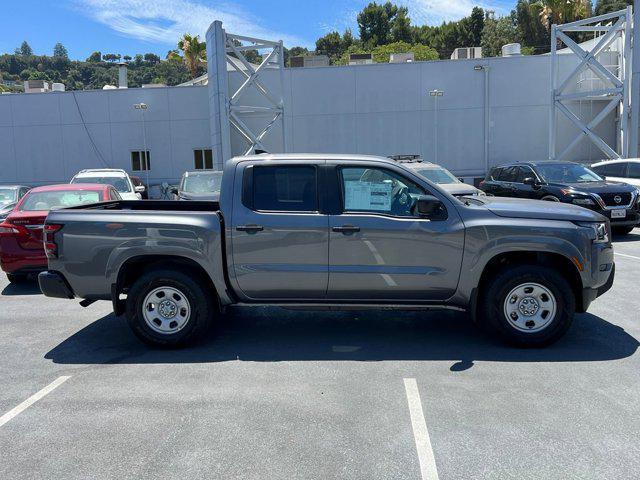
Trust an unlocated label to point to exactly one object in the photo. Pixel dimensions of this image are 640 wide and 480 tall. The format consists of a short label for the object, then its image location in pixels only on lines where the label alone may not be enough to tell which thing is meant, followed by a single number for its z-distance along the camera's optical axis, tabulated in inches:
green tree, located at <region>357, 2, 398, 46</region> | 3302.2
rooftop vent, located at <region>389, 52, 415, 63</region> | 1178.0
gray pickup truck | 231.5
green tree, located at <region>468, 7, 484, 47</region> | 2917.1
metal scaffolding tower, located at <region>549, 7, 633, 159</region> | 928.9
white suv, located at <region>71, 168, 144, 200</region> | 658.8
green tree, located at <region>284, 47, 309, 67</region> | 4550.2
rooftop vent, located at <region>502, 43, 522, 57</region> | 1114.7
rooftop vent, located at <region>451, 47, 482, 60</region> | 1200.1
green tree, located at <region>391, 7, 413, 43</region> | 3186.5
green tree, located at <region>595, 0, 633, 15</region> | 2358.5
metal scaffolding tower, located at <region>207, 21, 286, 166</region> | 940.0
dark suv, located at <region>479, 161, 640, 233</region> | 505.4
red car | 354.0
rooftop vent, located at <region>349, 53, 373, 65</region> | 1299.2
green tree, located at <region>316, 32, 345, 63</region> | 3408.0
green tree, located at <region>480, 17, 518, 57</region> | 2731.3
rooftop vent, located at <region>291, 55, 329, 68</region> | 1176.2
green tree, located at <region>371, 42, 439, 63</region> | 2481.5
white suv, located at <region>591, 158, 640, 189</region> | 600.7
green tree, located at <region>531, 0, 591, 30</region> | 2069.4
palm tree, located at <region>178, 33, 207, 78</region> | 2260.1
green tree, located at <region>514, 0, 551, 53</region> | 2422.5
